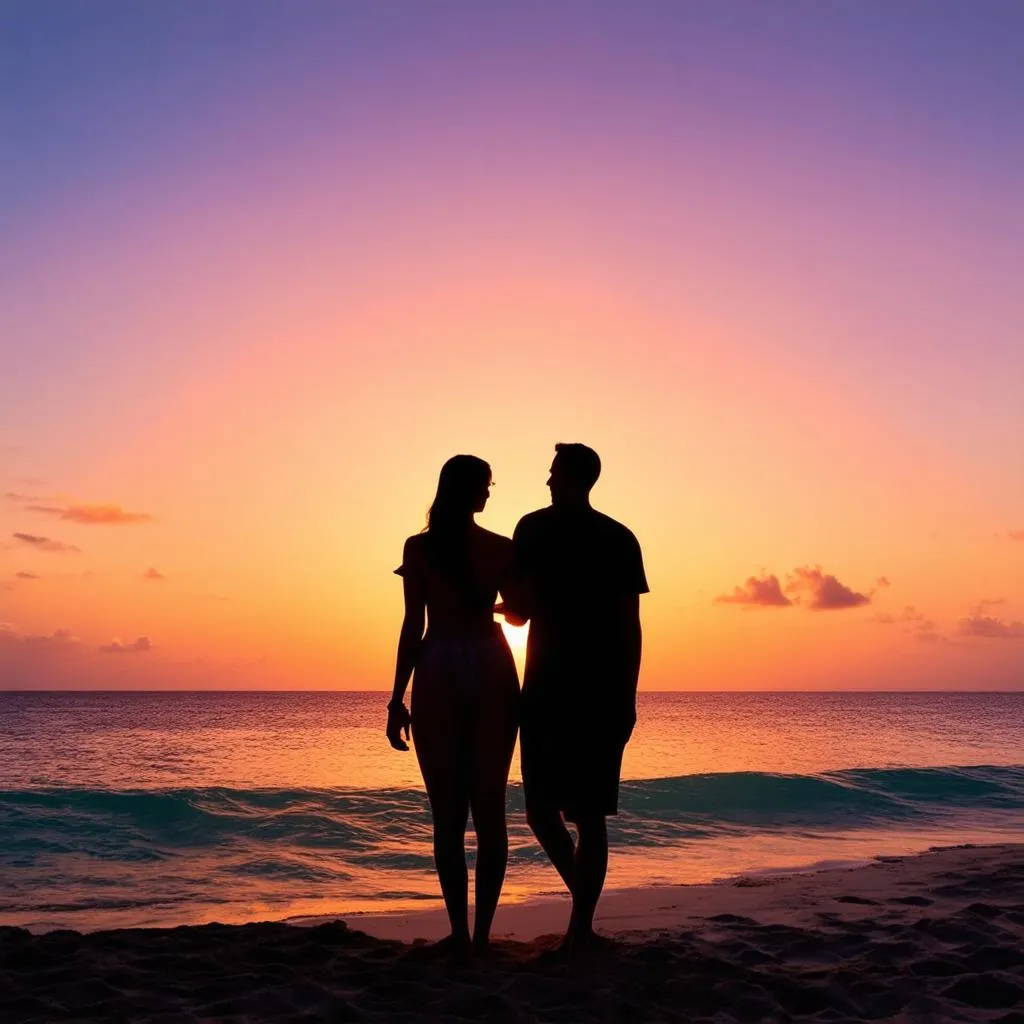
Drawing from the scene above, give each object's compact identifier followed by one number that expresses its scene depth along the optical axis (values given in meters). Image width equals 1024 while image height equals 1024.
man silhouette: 4.43
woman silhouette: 4.35
